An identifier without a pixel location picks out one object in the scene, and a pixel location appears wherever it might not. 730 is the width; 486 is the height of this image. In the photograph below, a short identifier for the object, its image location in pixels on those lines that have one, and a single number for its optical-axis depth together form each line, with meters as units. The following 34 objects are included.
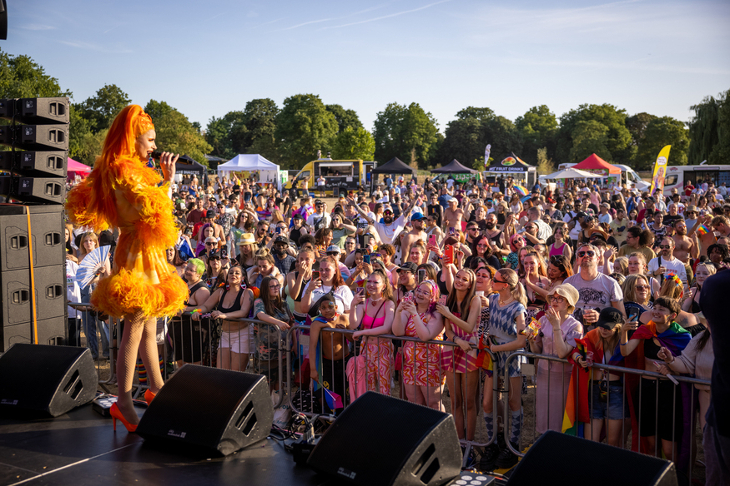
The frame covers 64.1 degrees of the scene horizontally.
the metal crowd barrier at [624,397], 3.70
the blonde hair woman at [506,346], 4.36
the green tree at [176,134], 47.06
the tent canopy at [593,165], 32.19
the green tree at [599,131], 71.63
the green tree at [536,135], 82.31
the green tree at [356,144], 54.81
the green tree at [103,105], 58.59
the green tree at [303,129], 63.09
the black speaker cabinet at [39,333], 4.61
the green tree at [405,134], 75.12
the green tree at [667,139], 69.50
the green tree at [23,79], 34.34
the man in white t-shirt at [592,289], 5.16
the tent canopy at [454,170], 38.12
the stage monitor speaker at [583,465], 2.43
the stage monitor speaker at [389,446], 2.90
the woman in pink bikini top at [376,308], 4.82
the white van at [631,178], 36.41
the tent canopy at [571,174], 30.03
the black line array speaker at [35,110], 4.66
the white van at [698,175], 29.78
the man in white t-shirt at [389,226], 10.22
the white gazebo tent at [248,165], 30.17
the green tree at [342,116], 82.06
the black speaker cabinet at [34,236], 4.55
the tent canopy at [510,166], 34.97
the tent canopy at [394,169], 36.44
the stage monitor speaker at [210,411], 3.40
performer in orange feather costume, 3.45
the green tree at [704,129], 40.31
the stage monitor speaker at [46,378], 4.05
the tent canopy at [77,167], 23.75
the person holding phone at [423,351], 4.62
